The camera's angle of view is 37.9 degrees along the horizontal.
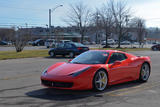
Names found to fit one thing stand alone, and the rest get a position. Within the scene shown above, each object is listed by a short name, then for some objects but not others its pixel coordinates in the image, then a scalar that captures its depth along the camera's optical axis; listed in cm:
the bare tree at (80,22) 4491
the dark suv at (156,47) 4119
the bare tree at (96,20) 4772
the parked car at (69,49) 2227
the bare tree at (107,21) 4688
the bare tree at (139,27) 5922
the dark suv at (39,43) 5738
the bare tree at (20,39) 2755
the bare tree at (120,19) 4672
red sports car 656
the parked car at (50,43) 4553
